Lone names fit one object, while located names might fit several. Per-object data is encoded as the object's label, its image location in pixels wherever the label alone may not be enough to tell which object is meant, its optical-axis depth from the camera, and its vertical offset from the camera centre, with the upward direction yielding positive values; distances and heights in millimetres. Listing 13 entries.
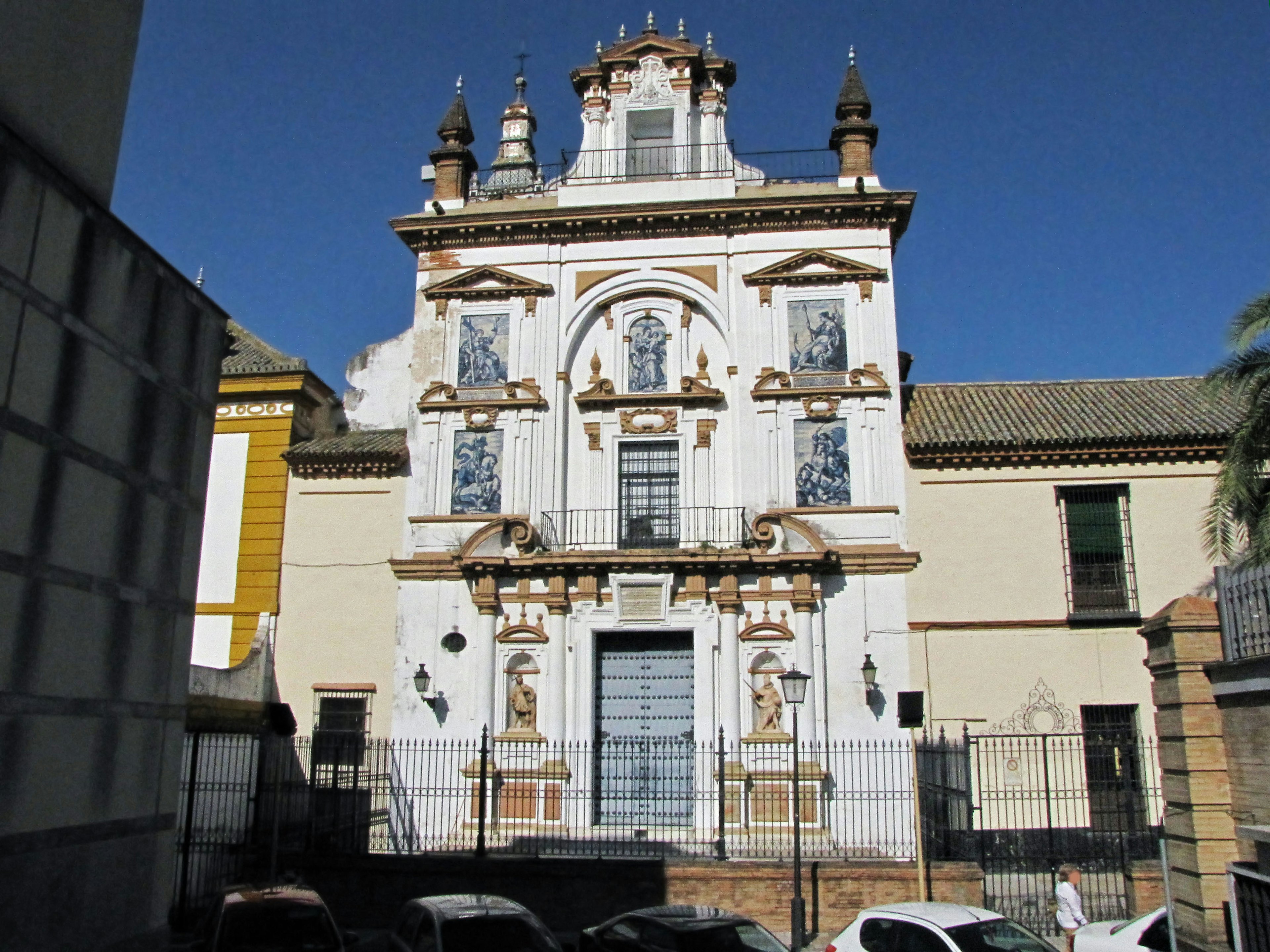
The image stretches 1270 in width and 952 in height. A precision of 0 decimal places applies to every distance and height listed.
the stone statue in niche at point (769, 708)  19094 +721
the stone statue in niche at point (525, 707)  19719 +718
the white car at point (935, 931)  10164 -1702
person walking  12180 -1741
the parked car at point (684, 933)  10328 -1771
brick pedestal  10281 -151
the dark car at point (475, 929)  10023 -1695
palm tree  13609 +3991
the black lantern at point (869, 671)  19094 +1370
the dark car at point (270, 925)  10164 -1698
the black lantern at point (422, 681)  19891 +1161
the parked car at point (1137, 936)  10789 -1804
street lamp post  14016 -1485
